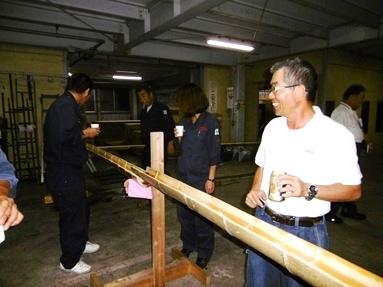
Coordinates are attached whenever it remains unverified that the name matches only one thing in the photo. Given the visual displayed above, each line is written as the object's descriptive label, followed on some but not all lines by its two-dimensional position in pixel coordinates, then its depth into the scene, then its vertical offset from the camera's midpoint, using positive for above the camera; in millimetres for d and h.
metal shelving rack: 5465 -308
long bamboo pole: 701 -445
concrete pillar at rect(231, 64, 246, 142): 8602 +279
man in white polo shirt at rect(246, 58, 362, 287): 1201 -276
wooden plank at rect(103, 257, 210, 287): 2068 -1401
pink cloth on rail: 1915 -580
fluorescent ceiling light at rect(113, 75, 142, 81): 11820 +1662
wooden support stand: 1726 -1268
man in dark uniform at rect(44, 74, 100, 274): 2213 -470
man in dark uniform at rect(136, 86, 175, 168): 3748 -94
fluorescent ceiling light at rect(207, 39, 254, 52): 5699 +1556
